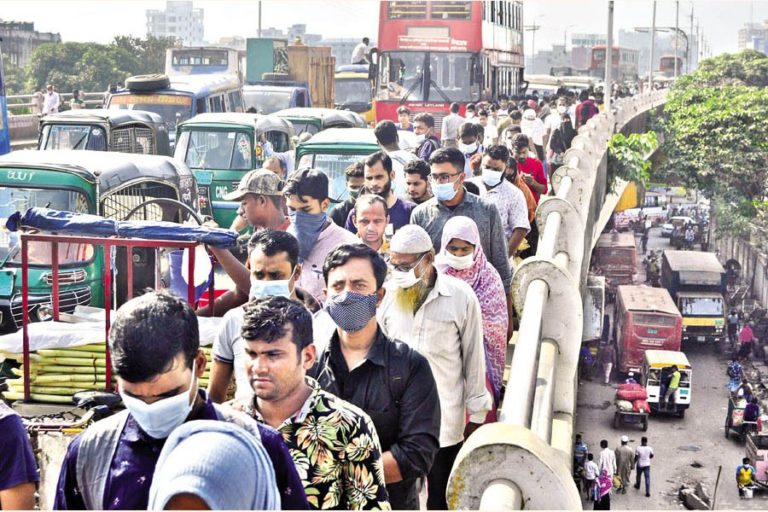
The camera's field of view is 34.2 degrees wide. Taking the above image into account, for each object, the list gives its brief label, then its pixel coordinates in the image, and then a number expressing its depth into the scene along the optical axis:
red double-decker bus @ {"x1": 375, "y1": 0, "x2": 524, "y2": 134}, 27.00
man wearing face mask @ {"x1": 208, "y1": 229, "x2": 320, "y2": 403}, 4.52
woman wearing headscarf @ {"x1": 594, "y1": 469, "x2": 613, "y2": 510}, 32.56
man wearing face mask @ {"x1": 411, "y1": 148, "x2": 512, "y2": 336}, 6.98
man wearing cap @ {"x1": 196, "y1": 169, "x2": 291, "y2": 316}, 6.29
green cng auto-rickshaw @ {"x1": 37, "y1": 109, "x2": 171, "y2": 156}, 15.95
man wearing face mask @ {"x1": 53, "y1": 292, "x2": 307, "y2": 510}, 2.79
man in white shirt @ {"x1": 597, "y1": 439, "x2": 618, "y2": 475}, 32.62
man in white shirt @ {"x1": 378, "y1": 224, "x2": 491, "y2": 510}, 4.97
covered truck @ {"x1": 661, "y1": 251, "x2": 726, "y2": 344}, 53.94
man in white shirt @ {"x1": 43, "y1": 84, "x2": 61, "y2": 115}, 29.08
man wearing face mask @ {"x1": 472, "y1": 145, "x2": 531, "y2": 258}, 8.58
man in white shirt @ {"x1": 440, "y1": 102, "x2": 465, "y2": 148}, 17.52
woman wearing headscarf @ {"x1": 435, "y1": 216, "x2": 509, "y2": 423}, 5.83
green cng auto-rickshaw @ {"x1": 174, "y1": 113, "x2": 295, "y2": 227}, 16.12
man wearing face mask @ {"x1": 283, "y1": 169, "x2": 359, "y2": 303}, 6.17
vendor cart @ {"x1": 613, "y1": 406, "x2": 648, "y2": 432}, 43.66
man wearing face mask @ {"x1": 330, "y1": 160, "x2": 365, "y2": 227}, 8.55
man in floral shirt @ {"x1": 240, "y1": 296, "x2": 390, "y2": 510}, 3.42
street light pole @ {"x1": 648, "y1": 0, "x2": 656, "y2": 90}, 71.99
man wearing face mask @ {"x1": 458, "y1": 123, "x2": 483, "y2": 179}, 11.78
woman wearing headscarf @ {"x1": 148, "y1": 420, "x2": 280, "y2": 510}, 2.20
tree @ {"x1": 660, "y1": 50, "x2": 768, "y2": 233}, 66.12
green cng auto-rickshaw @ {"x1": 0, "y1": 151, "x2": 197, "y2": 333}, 9.91
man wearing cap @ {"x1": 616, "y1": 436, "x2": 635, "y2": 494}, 35.81
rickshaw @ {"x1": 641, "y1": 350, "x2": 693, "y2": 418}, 43.56
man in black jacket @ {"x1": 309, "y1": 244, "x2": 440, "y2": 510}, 4.15
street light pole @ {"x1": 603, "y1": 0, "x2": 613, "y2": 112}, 34.41
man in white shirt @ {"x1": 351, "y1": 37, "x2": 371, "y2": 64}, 40.38
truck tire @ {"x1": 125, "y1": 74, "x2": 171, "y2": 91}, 20.97
